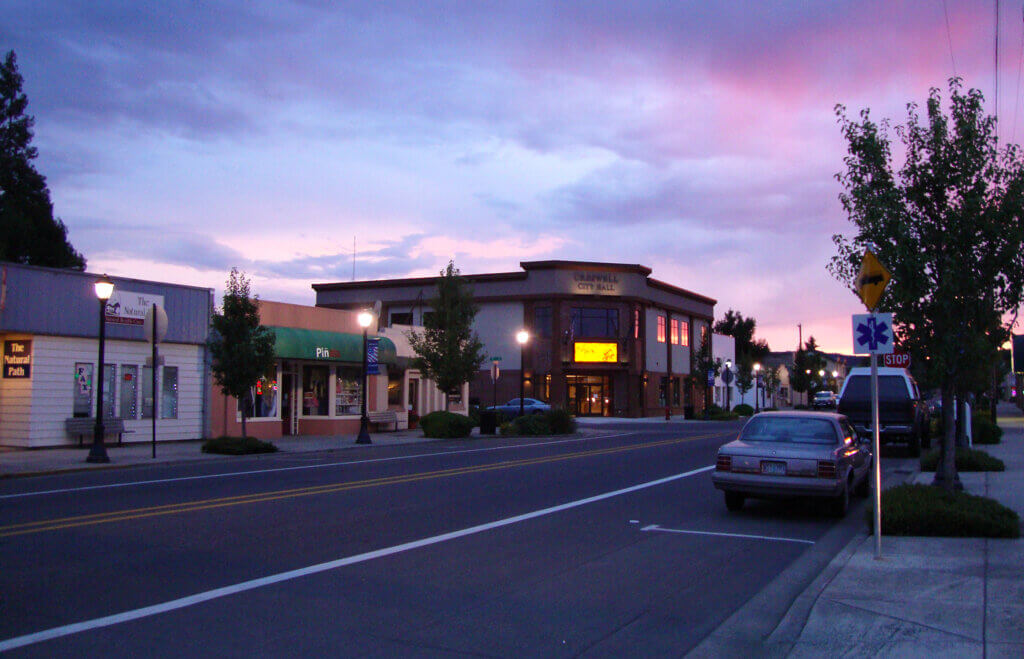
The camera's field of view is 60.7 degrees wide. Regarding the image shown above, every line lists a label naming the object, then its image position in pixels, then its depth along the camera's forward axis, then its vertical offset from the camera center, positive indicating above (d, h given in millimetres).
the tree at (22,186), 45781 +10067
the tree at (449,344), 37344 +1388
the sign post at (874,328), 9281 +537
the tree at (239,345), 24891 +853
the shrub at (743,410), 62094 -2369
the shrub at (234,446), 24344 -1999
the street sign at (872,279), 10242 +1159
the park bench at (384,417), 36344 -1773
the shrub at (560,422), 38344 -2031
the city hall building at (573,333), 63156 +3181
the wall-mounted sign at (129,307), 26172 +2052
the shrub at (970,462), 18406 -1806
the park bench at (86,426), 24734 -1471
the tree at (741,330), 117869 +6527
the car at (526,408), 46562 -1744
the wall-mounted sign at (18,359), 24188 +419
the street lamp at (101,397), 20797 -563
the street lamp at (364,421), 29438 -1575
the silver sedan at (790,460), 12102 -1183
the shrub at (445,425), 34219 -1954
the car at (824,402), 62550 -1824
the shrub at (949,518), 10359 -1693
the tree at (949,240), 12070 +1934
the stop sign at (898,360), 13643 +329
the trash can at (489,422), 37306 -1976
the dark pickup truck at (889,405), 22297 -715
